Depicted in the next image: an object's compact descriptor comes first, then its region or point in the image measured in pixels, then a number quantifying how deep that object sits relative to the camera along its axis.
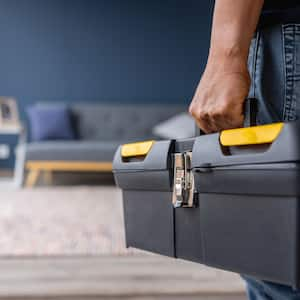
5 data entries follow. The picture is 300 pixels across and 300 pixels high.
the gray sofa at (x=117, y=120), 4.65
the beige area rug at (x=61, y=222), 1.72
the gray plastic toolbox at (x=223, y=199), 0.44
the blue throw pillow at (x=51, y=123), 4.43
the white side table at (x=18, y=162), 3.98
